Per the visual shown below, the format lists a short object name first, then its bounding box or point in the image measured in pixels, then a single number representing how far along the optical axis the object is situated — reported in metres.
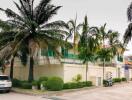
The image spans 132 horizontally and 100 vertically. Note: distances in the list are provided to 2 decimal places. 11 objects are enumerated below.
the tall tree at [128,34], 10.45
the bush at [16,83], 12.22
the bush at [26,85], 11.37
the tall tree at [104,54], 15.60
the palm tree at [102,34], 17.33
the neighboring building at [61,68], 12.39
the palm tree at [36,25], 11.79
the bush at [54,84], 10.80
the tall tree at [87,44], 13.44
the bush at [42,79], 11.46
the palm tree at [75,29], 16.12
